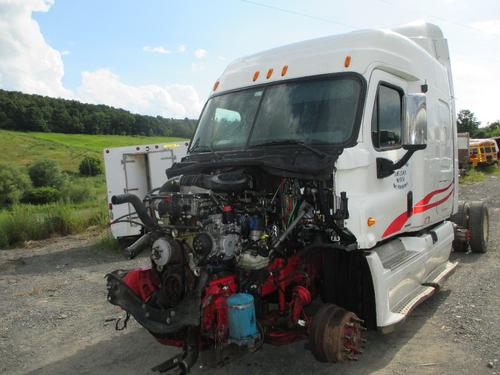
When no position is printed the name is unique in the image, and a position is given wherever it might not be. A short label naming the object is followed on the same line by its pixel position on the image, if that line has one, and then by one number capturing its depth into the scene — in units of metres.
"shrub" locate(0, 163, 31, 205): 30.50
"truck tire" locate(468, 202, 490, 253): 8.36
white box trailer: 11.14
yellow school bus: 27.44
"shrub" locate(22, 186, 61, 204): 30.58
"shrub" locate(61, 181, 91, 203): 26.87
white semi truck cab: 3.79
